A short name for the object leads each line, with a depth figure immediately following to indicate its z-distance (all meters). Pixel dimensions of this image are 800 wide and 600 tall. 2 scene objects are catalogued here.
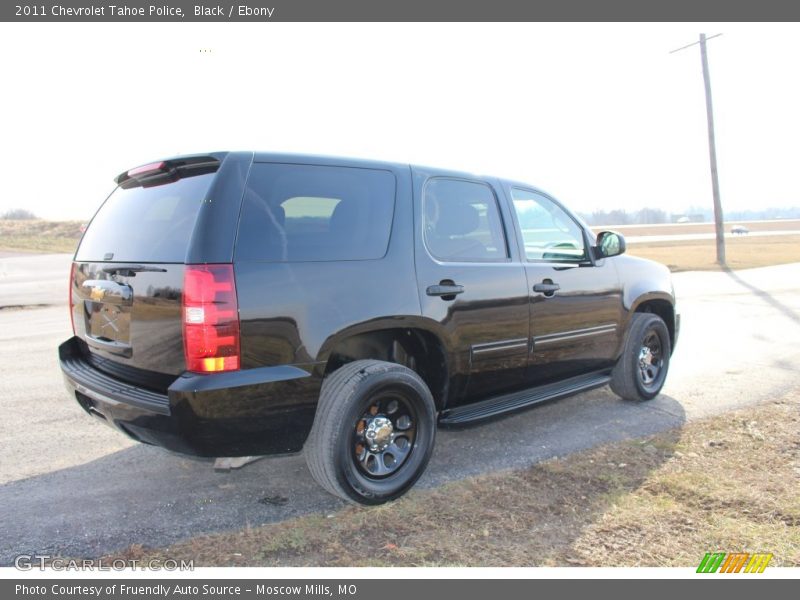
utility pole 21.52
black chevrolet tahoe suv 2.88
